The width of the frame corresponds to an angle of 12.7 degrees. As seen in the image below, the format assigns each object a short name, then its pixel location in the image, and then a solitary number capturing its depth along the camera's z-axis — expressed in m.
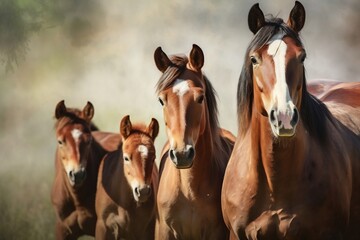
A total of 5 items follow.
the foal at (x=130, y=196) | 14.55
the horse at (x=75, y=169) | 15.78
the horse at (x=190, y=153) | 11.08
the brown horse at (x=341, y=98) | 10.88
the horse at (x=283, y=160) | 9.08
